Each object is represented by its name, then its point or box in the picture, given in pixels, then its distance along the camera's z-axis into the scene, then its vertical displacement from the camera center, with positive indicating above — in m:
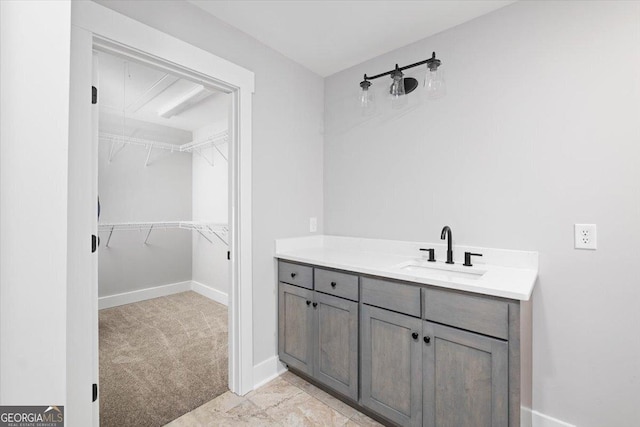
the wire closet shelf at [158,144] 3.57 +0.93
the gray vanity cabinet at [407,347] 1.26 -0.70
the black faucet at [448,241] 1.83 -0.17
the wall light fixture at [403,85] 1.88 +0.92
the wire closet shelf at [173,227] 3.53 -0.17
